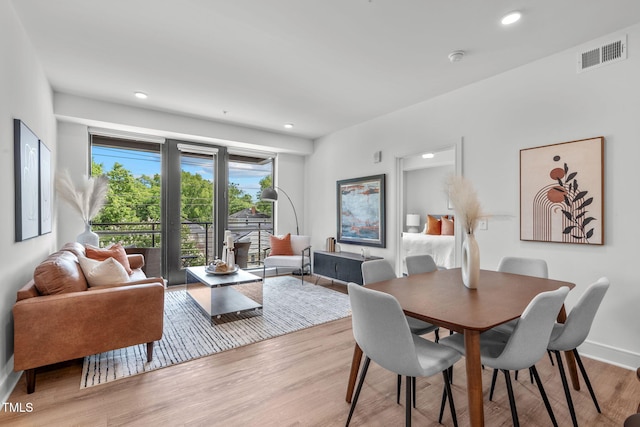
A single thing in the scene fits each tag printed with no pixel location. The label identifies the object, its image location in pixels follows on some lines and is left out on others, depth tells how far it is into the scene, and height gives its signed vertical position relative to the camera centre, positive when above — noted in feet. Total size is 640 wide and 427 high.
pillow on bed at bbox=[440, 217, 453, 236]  20.67 -0.92
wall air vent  8.19 +4.38
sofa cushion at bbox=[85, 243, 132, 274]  11.19 -1.47
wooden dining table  4.58 -1.60
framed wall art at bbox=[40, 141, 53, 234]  10.08 +0.86
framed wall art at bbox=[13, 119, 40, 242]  7.64 +0.92
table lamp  24.70 -0.76
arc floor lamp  17.49 +1.09
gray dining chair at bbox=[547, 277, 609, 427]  5.39 -2.02
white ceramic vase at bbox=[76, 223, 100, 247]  13.29 -1.03
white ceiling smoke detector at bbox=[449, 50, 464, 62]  9.34 +4.88
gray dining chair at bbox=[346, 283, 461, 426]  4.66 -2.06
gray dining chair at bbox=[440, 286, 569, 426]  4.65 -1.98
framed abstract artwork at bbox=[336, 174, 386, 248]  15.57 +0.16
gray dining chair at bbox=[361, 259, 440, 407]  7.02 -1.57
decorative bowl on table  12.25 -2.23
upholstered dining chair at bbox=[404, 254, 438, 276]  8.75 -1.47
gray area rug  8.09 -3.96
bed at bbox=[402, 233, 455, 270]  16.87 -1.94
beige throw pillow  8.41 -1.59
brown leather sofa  6.62 -2.39
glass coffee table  11.34 -3.38
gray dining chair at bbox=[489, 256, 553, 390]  8.09 -1.47
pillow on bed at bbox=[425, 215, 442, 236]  21.55 -0.89
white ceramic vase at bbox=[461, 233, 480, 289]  6.50 -1.07
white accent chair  16.89 -2.50
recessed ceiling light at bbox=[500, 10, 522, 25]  7.52 +4.89
